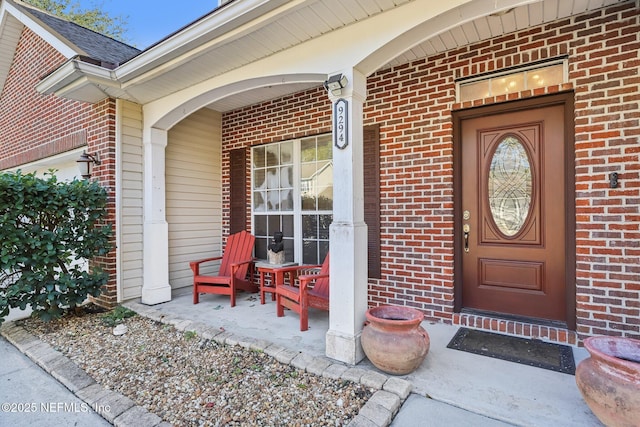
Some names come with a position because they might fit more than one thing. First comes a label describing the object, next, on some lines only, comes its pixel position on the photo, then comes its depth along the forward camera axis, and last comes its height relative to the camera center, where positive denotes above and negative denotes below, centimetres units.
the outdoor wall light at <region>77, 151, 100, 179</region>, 409 +66
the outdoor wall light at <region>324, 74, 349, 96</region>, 240 +96
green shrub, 313 -27
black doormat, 234 -108
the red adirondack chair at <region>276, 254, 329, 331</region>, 305 -82
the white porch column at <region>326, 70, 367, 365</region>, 243 -18
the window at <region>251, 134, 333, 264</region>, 418 +24
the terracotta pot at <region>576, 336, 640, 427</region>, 155 -85
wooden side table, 360 -70
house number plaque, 244 +67
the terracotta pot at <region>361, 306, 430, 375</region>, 215 -89
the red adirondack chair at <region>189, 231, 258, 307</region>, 396 -79
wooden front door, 277 -2
